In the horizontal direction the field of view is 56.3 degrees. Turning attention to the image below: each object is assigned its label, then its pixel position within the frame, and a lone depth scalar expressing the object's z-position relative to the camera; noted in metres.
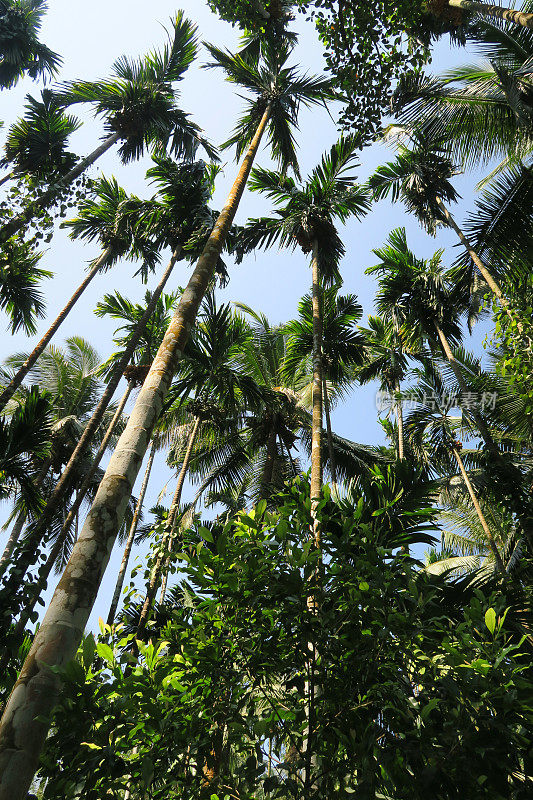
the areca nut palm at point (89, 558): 2.40
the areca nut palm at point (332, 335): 11.97
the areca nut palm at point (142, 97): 11.25
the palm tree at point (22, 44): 12.09
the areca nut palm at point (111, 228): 11.88
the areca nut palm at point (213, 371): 11.41
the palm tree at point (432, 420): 13.91
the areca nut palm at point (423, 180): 12.51
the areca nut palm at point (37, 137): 10.71
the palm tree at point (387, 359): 14.34
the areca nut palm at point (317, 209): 10.84
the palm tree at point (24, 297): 11.55
